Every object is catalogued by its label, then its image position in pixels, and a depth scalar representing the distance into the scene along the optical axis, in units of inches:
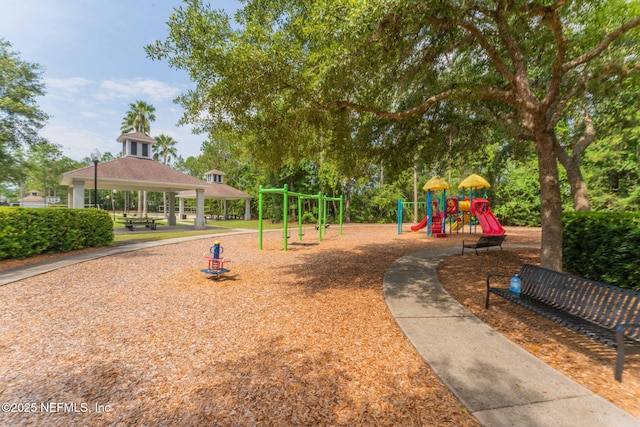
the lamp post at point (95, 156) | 532.1
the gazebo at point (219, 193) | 1262.3
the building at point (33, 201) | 2755.9
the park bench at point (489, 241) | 376.8
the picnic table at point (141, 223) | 827.4
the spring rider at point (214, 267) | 279.9
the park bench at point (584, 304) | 125.8
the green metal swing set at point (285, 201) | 464.2
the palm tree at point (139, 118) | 1643.7
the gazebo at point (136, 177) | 655.1
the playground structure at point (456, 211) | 589.1
